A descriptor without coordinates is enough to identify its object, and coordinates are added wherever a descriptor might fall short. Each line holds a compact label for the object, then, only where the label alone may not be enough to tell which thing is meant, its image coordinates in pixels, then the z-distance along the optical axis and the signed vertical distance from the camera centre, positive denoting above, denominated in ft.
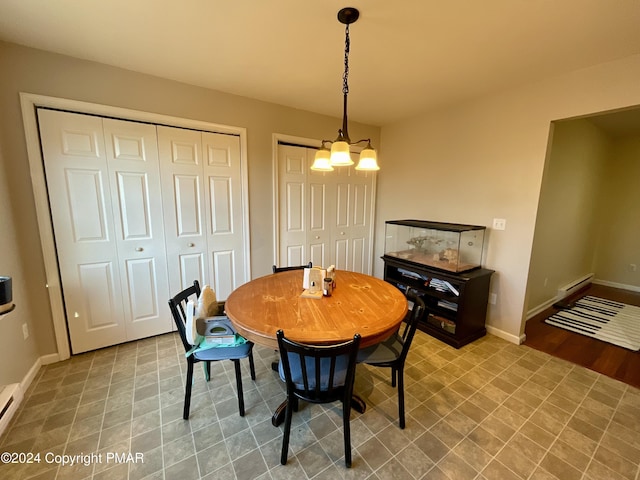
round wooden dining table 4.48 -2.22
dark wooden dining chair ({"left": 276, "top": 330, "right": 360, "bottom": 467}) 3.95 -3.16
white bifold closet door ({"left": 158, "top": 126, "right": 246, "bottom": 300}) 8.39 -0.25
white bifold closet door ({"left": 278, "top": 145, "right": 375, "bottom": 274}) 10.59 -0.55
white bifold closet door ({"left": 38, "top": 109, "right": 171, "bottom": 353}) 7.00 -0.72
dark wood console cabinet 8.37 -3.33
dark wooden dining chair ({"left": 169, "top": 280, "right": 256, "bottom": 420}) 5.35 -3.24
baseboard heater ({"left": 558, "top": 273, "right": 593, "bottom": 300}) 12.53 -4.25
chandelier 4.98 +1.08
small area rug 9.03 -4.60
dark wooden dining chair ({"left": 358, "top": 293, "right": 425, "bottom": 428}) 5.23 -3.24
